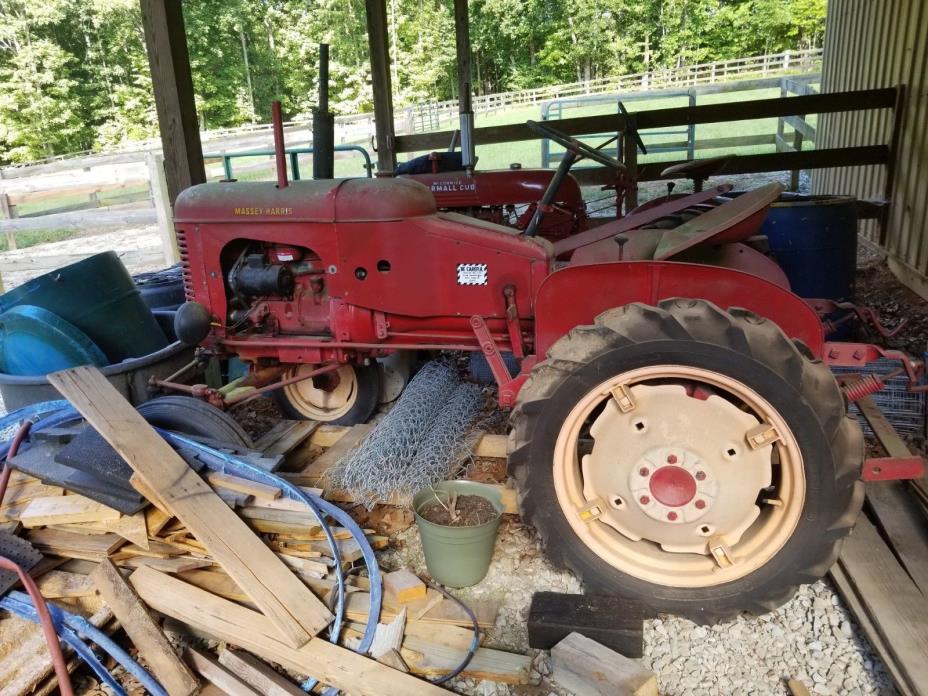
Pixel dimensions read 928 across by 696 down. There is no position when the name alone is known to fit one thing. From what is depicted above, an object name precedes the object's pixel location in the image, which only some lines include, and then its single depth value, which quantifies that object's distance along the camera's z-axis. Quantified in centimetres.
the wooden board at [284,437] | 292
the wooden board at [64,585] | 216
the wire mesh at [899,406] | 308
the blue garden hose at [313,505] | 205
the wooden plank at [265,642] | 185
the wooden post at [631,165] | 601
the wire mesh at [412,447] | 255
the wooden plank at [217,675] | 188
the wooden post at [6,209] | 800
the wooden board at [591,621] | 192
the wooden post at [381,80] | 523
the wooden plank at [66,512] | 229
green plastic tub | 321
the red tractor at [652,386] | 189
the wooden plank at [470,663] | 190
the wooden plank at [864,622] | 172
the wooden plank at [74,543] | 227
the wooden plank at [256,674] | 188
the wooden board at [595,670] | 171
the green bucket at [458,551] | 216
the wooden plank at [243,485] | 234
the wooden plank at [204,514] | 204
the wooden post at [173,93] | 323
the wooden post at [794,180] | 818
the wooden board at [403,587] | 217
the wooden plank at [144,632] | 189
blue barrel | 395
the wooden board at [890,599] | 176
